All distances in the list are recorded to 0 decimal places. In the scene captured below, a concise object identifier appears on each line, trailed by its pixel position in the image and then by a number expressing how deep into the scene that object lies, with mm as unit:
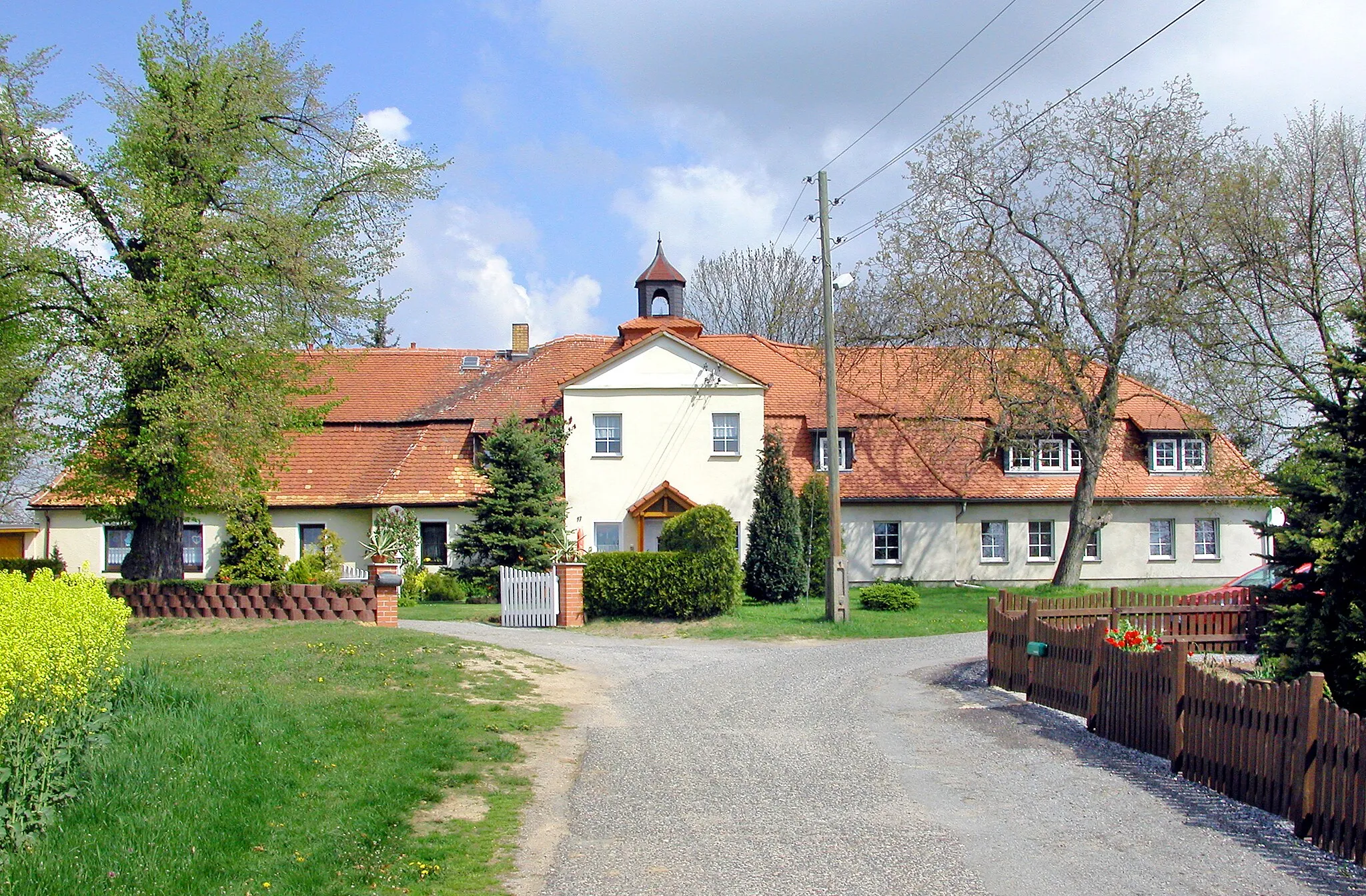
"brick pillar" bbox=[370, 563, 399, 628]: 21422
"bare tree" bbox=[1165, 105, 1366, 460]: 28422
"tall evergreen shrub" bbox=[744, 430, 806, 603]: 29312
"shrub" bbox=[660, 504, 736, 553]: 24750
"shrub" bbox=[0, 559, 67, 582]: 25997
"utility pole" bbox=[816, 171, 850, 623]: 23406
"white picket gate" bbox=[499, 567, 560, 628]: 24219
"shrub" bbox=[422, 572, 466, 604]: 29766
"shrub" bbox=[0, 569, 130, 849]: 6781
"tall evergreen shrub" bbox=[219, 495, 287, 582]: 30594
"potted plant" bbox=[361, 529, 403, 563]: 30953
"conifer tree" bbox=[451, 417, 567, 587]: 29734
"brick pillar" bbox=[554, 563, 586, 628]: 24188
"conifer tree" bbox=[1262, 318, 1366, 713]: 10078
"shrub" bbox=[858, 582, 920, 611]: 26938
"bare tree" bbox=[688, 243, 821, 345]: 55938
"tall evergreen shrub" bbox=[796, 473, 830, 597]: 30516
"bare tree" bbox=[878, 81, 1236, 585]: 28578
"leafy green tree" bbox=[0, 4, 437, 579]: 21594
